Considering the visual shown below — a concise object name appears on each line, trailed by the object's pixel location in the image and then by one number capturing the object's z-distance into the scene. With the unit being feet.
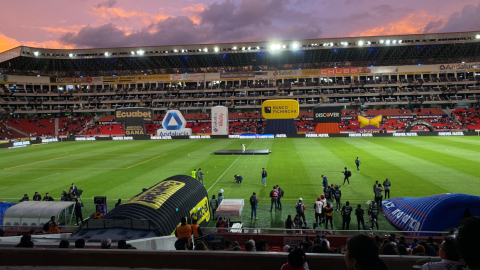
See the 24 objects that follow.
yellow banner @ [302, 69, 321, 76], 264.31
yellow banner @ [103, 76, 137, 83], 283.59
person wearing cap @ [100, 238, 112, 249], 18.66
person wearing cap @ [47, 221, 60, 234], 33.83
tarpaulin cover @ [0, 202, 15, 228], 45.68
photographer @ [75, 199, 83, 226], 47.65
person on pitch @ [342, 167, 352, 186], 64.05
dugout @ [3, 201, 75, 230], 41.57
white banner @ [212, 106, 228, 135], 187.91
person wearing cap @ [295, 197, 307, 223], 43.96
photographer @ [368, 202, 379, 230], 42.42
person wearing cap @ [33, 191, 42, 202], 53.78
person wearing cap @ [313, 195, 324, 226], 45.19
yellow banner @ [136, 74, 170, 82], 280.92
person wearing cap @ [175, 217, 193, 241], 26.66
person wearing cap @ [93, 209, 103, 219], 37.27
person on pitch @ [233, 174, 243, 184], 70.08
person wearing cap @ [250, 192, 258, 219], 47.52
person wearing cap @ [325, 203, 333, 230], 43.42
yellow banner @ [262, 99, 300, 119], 185.37
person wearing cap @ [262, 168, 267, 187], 66.07
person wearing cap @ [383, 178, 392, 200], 54.20
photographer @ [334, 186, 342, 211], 50.98
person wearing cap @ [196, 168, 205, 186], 69.92
